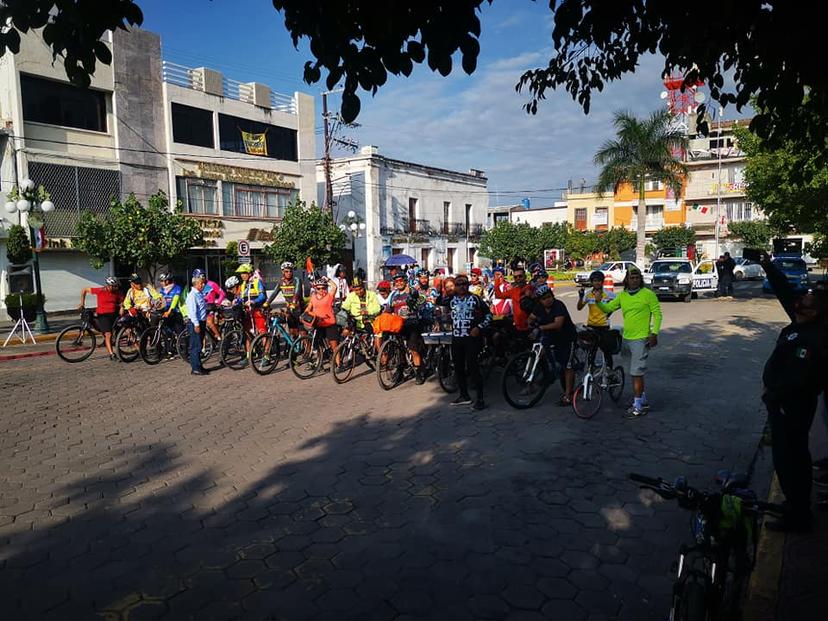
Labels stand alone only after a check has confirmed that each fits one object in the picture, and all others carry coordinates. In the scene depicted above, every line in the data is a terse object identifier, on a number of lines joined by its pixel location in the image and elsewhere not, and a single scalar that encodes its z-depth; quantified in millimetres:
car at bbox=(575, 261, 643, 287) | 34594
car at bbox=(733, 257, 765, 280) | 40812
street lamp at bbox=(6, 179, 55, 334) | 16656
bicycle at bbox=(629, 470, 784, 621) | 2957
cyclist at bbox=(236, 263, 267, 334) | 12305
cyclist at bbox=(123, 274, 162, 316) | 12359
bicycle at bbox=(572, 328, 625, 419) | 7660
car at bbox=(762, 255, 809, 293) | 28938
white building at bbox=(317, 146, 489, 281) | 40688
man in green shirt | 7711
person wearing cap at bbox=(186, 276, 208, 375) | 10859
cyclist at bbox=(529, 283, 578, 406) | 8070
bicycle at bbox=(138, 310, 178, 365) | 12148
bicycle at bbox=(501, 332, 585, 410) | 8164
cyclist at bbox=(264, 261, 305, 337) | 11734
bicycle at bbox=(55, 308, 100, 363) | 12691
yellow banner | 30817
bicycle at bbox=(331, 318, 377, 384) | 10375
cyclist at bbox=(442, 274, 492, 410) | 8148
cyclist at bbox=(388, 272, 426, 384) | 10070
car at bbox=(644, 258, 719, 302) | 24969
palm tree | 34125
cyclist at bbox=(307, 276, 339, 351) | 10688
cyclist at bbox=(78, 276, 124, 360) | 12352
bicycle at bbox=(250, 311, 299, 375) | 10937
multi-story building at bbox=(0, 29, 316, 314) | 22203
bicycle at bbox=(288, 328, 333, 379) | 10805
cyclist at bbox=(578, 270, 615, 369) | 8339
